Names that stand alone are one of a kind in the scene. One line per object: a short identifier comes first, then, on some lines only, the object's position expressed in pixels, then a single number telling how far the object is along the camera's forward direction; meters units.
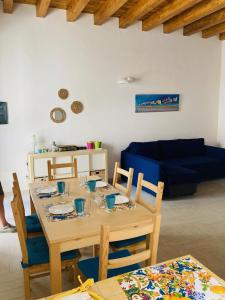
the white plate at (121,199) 2.21
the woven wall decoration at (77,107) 4.86
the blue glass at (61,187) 2.41
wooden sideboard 4.33
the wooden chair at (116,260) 1.42
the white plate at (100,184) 2.64
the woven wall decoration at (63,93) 4.73
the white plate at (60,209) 1.99
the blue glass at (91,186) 2.48
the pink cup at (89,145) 4.79
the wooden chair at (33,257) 1.82
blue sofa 4.27
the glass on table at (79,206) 1.95
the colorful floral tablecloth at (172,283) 1.17
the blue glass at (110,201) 2.06
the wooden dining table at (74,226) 1.66
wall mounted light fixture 5.00
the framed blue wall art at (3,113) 4.41
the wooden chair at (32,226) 2.35
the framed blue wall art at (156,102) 5.37
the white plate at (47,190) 2.44
